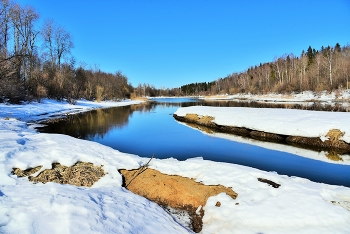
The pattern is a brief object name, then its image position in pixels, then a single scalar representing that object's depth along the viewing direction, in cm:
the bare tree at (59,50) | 3951
